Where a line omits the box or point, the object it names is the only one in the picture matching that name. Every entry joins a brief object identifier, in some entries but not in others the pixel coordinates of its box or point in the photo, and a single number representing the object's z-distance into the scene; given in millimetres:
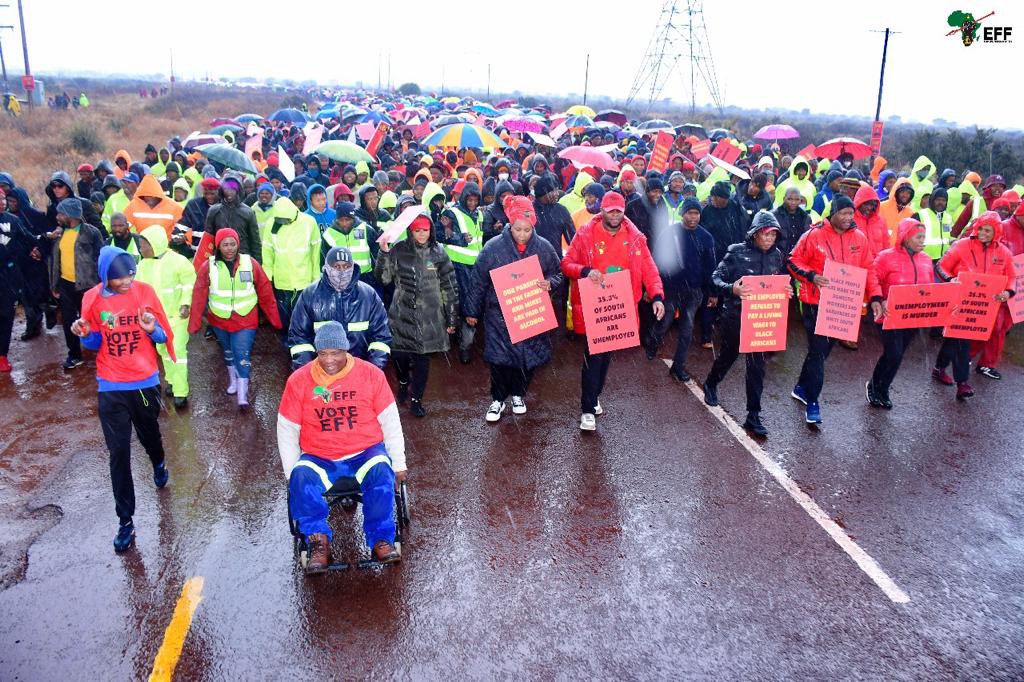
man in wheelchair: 4422
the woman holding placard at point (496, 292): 6312
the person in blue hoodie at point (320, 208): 8664
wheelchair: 4430
